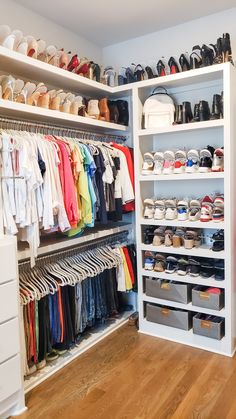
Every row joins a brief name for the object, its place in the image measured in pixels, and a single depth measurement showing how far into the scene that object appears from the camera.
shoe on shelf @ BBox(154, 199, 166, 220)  2.64
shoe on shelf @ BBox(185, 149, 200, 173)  2.47
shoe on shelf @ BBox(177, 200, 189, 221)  2.52
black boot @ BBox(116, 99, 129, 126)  2.95
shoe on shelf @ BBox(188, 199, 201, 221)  2.48
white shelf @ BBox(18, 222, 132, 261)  2.20
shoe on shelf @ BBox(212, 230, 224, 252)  2.39
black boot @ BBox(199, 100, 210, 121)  2.45
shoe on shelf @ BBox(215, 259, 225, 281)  2.40
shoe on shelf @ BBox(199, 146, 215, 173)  2.41
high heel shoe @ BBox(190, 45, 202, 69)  2.48
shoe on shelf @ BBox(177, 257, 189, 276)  2.55
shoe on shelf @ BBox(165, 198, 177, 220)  2.59
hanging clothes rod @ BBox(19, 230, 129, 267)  2.36
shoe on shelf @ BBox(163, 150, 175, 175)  2.57
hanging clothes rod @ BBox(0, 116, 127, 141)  2.13
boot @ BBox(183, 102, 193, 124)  2.56
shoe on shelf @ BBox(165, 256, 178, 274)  2.62
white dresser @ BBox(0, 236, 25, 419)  1.73
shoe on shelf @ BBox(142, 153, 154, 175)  2.69
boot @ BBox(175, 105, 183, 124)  2.58
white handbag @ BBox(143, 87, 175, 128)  2.66
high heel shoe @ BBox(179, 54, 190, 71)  2.54
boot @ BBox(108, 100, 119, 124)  2.90
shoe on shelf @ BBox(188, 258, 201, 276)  2.52
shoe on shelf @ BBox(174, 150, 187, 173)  2.53
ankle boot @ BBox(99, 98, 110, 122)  2.80
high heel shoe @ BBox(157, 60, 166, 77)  2.68
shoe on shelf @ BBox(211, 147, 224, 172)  2.35
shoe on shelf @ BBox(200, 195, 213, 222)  2.42
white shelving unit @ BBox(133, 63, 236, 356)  2.31
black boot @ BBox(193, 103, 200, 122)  2.49
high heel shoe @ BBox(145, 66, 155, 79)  2.75
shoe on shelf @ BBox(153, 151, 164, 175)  2.64
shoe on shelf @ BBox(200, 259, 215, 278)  2.49
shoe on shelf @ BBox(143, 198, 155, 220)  2.71
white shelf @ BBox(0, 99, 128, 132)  2.01
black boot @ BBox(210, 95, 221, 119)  2.38
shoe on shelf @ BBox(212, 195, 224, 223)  2.37
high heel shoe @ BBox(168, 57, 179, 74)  2.60
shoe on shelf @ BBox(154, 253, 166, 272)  2.67
